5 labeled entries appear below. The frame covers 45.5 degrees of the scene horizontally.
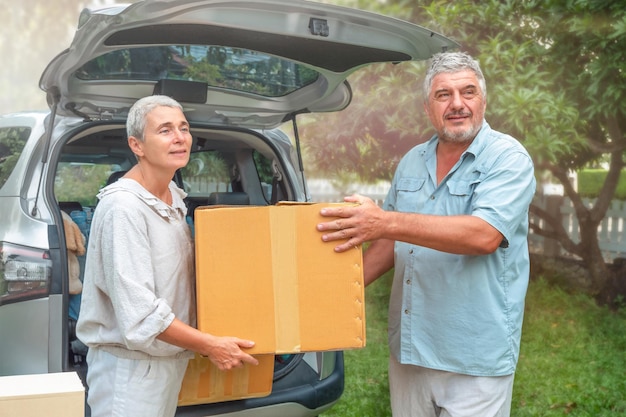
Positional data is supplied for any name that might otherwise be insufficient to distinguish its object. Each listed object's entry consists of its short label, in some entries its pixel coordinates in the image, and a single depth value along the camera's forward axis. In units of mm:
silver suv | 2289
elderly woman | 1949
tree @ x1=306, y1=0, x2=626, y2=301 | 5078
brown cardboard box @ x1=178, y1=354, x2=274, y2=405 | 2307
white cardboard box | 1688
